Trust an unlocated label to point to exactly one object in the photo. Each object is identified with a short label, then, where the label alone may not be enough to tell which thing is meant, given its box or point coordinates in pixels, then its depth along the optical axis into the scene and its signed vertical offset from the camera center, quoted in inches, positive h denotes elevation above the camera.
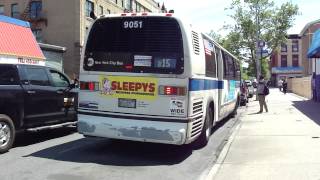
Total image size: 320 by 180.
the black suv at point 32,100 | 395.9 -14.6
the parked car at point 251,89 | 1510.3 -18.3
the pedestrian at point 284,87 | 1859.0 -12.5
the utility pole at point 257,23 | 1405.8 +216.1
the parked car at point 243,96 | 1068.5 -26.7
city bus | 364.5 +3.2
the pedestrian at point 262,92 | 852.6 -14.2
